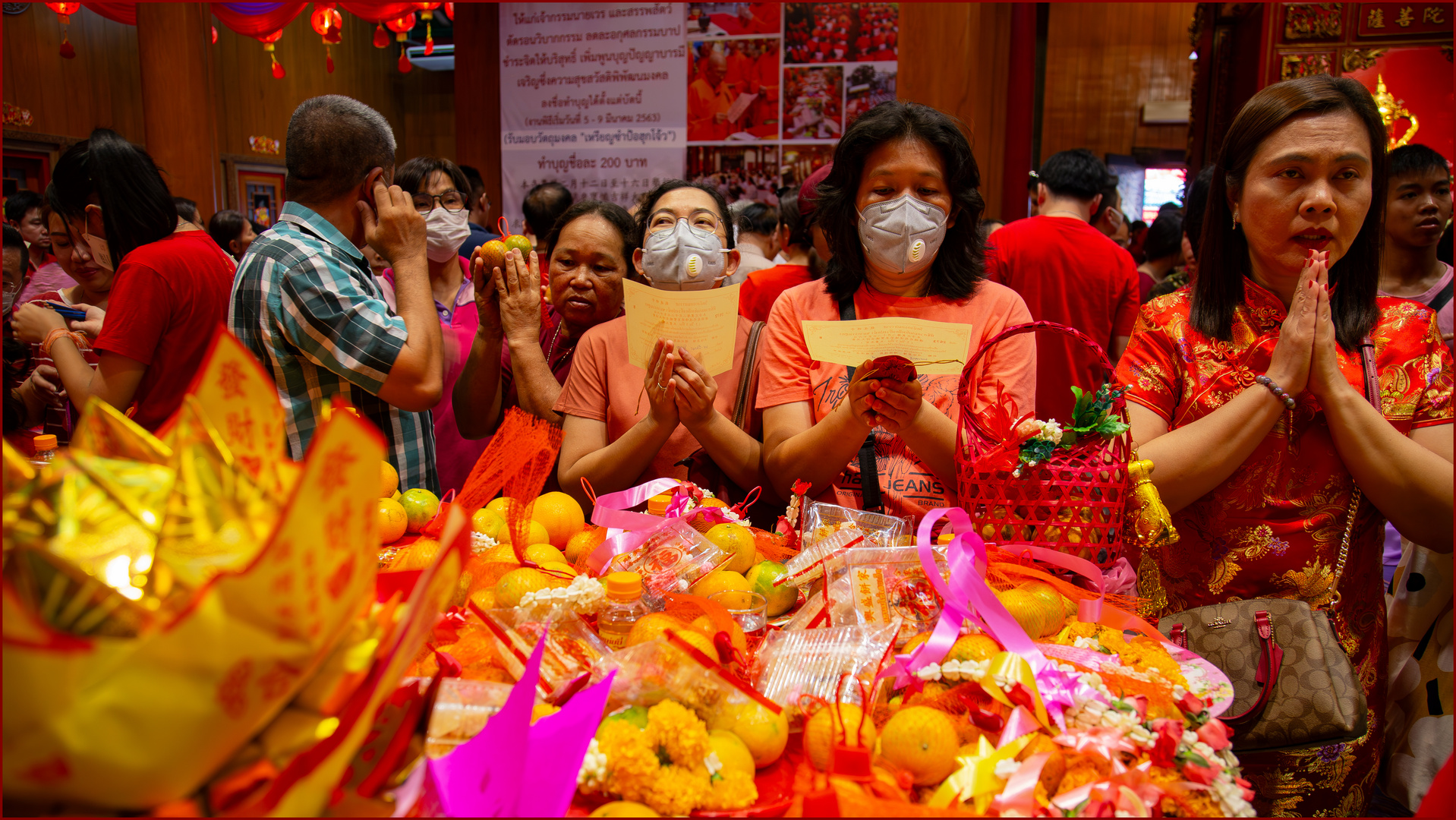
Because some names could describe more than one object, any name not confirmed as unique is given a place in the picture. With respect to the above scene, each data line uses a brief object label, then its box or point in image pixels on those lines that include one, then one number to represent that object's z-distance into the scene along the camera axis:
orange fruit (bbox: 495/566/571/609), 1.15
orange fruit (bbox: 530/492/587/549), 1.55
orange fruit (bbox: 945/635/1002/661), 1.01
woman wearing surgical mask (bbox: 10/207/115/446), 2.90
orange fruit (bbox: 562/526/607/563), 1.46
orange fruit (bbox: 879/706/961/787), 0.88
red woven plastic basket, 1.25
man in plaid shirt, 1.91
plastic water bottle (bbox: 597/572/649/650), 1.16
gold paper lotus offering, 0.58
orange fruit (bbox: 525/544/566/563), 1.33
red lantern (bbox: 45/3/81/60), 5.82
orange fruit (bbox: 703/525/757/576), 1.37
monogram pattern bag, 1.20
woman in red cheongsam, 1.44
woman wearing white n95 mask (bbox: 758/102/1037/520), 1.75
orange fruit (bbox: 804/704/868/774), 0.91
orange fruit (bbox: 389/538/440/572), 1.29
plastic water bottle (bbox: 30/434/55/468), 1.72
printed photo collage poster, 6.53
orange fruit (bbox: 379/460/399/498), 1.65
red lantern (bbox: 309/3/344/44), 6.45
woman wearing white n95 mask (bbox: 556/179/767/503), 1.82
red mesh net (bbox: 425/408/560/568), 1.55
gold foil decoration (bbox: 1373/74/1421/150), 4.77
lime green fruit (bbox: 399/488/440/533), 1.67
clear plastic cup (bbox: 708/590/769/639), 1.19
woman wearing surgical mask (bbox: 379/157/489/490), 2.76
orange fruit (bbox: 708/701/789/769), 0.92
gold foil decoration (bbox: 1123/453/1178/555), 1.31
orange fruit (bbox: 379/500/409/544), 1.55
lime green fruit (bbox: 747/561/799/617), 1.29
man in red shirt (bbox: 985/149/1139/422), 3.46
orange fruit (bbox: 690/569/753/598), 1.24
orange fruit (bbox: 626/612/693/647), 1.06
